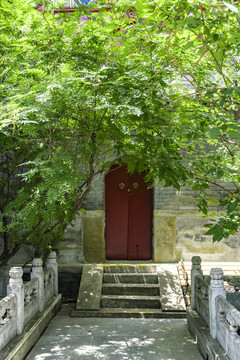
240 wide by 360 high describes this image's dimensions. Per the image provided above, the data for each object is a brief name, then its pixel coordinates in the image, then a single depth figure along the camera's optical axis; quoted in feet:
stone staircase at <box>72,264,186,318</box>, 28.43
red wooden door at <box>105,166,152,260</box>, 38.04
